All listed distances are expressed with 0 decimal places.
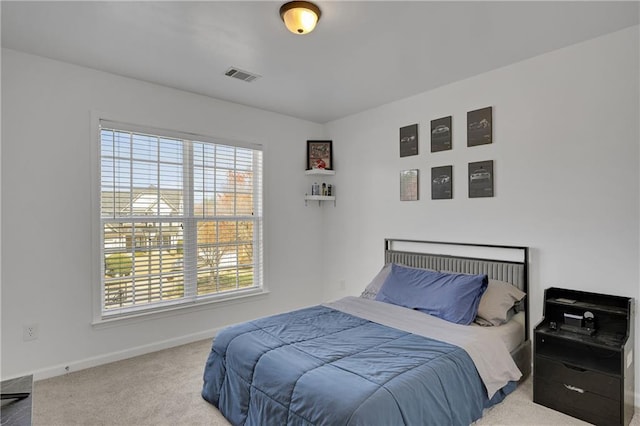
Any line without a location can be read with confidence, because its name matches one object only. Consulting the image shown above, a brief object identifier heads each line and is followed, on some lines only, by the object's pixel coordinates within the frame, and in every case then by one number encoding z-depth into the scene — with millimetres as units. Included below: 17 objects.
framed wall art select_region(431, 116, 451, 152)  3441
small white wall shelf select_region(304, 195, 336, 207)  4473
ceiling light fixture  2078
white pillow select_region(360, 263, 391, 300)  3463
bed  1738
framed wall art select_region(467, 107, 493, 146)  3141
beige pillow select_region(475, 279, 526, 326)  2658
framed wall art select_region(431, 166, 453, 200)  3439
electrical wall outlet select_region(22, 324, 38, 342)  2762
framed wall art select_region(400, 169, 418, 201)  3729
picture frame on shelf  4578
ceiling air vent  3072
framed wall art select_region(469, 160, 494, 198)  3146
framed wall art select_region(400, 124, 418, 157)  3717
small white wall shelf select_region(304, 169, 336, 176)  4469
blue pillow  2699
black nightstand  2170
